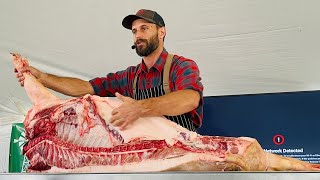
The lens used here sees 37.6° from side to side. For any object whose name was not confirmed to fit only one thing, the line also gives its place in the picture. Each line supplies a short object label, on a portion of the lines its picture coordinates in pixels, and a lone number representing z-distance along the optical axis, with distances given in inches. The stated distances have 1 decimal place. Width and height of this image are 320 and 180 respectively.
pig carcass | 48.7
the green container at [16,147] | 95.2
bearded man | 54.6
